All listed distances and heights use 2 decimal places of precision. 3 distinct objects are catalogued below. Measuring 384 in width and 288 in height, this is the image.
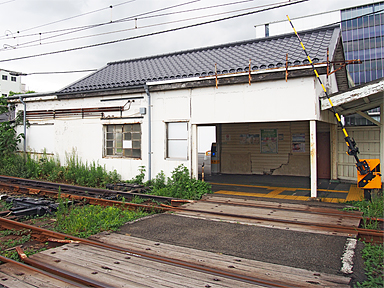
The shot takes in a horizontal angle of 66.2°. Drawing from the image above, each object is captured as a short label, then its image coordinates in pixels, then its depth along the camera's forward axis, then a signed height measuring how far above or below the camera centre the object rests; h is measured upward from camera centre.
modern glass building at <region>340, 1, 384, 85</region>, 49.12 +17.67
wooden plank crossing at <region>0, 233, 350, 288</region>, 3.71 -1.74
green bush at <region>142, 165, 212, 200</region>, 9.23 -1.39
